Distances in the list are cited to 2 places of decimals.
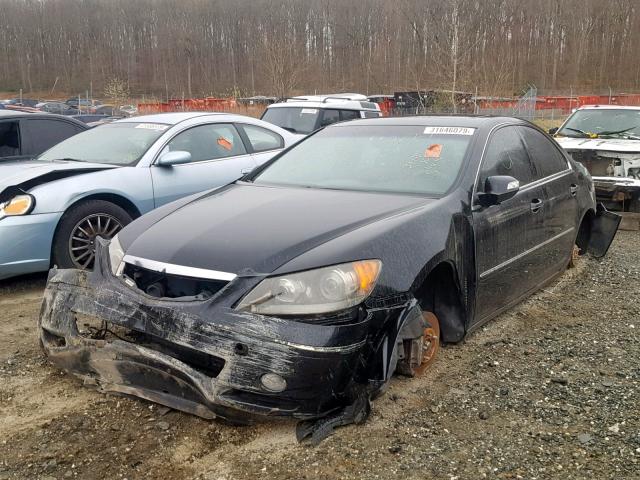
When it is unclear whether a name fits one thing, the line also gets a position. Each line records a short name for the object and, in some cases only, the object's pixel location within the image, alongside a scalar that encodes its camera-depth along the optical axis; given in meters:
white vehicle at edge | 7.90
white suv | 10.66
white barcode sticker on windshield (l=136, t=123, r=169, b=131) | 6.13
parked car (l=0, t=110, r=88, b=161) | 6.86
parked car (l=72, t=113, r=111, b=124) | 19.14
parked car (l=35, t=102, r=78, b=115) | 33.28
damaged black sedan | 2.62
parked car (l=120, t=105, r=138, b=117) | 39.61
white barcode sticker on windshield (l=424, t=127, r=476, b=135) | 4.07
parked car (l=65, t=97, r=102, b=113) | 38.47
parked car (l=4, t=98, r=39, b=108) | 39.53
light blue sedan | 4.89
